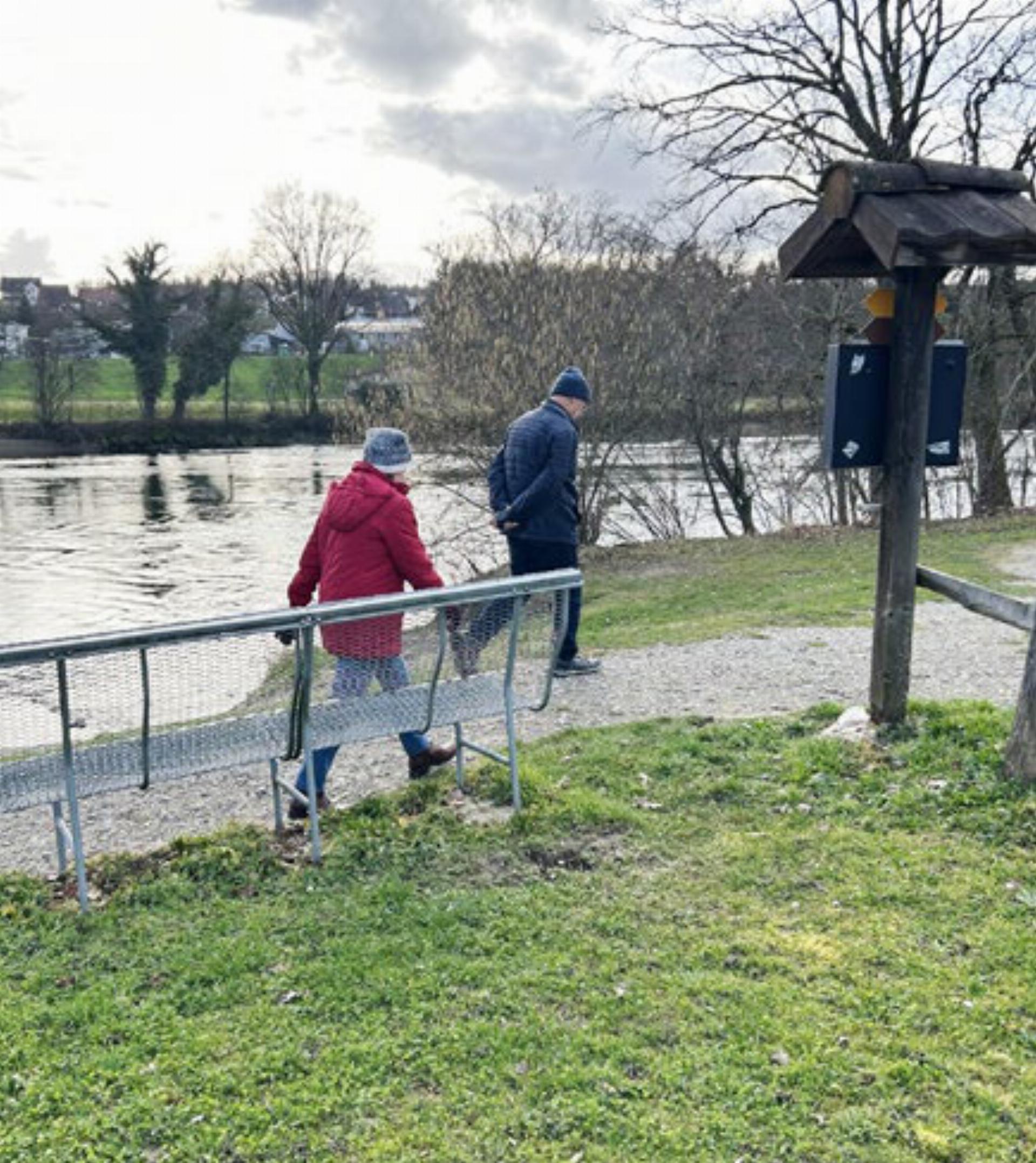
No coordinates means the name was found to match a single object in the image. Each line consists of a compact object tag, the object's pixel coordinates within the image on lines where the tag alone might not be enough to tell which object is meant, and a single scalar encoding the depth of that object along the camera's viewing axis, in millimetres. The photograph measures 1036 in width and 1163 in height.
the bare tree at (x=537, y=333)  17359
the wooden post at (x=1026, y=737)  4578
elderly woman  4926
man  7195
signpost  4695
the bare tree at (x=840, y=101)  19734
